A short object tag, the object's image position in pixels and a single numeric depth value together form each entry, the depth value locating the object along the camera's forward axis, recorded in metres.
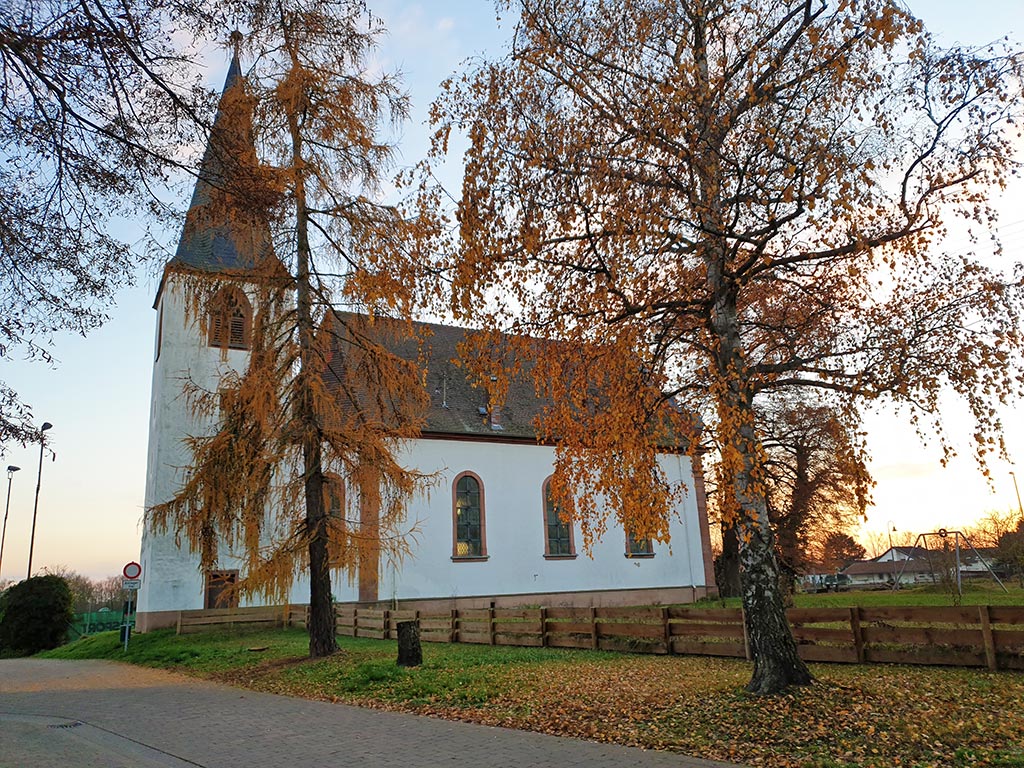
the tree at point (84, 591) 58.94
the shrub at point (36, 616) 27.34
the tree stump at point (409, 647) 12.86
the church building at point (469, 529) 22.69
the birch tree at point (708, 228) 8.12
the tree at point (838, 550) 41.76
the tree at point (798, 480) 32.22
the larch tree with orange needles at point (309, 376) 13.52
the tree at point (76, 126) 5.57
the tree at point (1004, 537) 28.03
